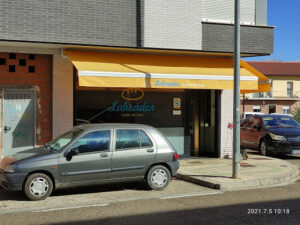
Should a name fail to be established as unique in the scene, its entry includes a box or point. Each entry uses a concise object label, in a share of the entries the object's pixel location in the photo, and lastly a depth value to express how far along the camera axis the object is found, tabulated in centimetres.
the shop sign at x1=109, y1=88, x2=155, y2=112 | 1238
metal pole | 927
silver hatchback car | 747
